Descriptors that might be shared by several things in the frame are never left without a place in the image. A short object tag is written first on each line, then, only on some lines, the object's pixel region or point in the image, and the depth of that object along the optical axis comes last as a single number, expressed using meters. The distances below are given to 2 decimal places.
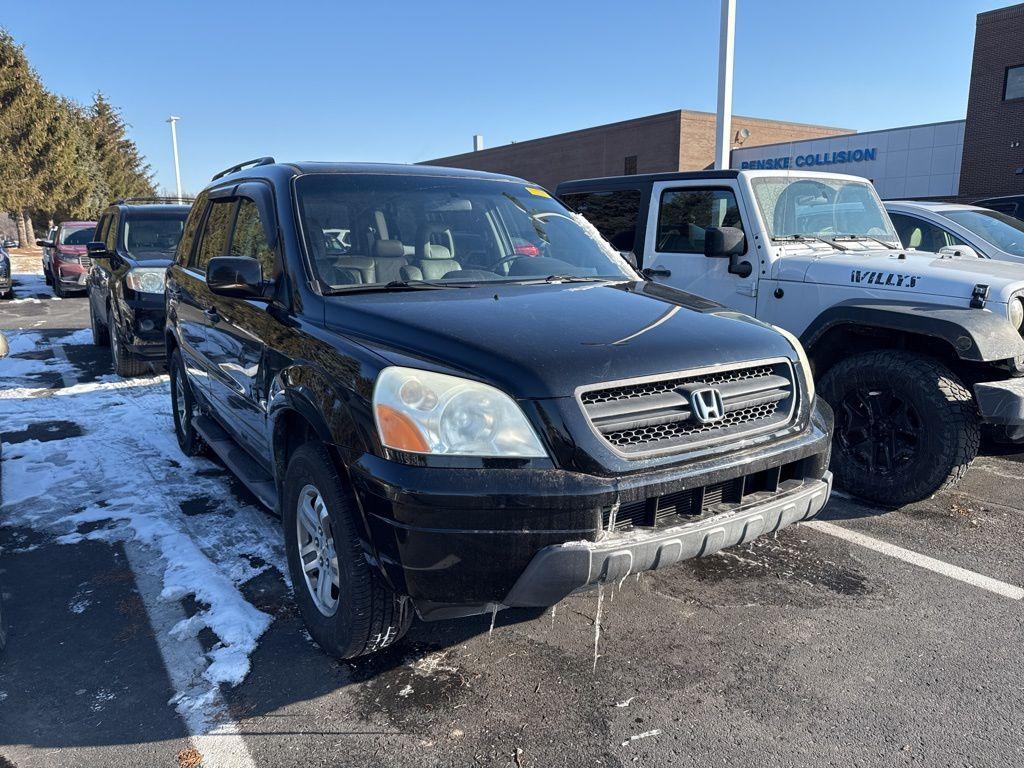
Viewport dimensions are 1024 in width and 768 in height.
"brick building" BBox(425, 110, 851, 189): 34.47
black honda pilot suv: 2.34
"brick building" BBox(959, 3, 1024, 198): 23.89
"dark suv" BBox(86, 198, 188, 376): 7.63
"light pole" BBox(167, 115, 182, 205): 48.31
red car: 17.25
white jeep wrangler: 4.18
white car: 7.28
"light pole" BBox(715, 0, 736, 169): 13.01
